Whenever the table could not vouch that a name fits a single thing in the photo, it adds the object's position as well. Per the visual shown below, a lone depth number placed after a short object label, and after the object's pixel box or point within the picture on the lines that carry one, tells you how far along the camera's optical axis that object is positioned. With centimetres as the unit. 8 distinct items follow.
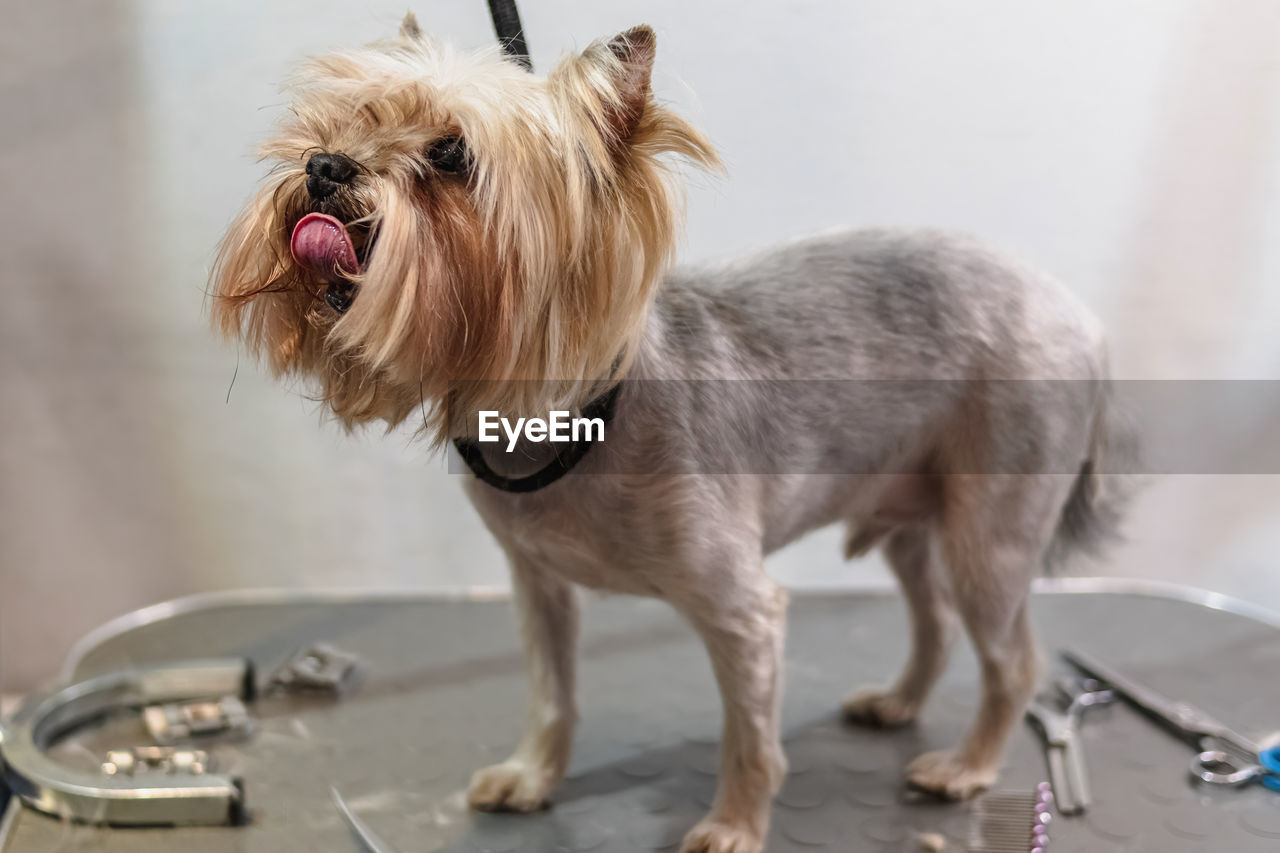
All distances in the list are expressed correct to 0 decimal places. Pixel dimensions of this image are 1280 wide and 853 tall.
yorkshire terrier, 86
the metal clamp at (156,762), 129
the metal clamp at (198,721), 141
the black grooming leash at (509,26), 101
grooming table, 121
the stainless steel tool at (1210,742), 128
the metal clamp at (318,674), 150
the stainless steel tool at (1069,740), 125
